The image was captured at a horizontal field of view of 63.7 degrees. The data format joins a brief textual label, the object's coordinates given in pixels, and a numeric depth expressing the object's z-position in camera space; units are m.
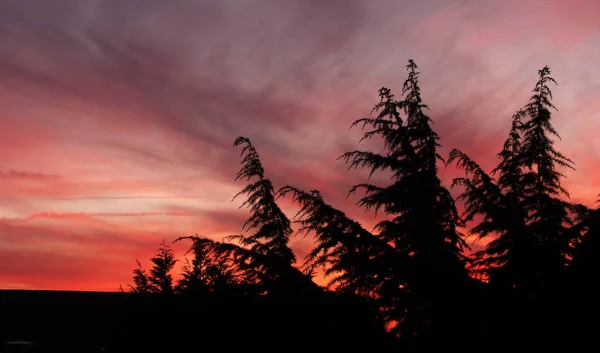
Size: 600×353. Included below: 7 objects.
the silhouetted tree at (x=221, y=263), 9.74
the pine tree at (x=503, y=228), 7.72
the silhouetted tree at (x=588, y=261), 6.61
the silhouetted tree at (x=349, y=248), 8.45
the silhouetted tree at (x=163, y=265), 19.98
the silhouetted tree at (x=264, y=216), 17.33
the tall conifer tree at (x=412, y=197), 8.38
